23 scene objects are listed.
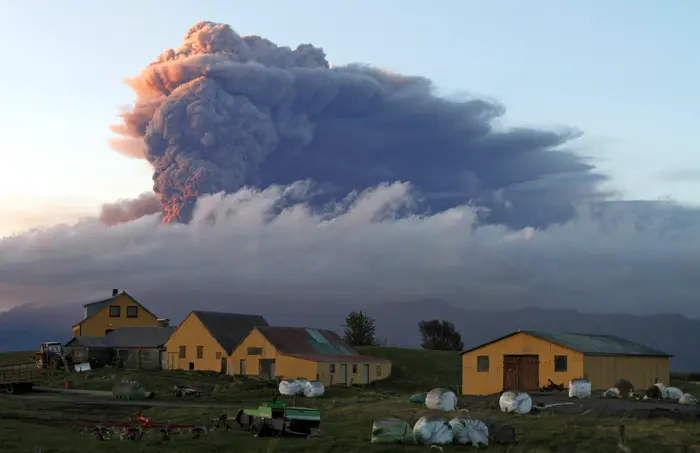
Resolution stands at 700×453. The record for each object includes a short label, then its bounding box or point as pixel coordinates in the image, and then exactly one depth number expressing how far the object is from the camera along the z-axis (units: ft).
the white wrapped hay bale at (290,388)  222.69
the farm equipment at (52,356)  309.22
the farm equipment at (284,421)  135.03
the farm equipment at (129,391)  212.43
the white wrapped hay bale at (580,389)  195.31
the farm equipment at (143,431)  126.62
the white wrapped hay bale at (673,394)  198.50
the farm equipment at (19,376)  231.30
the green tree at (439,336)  473.67
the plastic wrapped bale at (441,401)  172.35
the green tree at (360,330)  433.07
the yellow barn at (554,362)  220.64
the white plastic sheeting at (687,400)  190.90
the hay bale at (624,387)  205.64
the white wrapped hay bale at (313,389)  225.35
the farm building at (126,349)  317.85
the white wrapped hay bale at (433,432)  126.72
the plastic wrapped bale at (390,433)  127.44
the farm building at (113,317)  366.02
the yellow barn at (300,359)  271.08
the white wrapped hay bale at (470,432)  126.00
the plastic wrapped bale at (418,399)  191.21
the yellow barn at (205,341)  302.45
